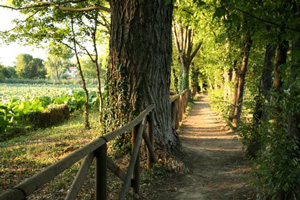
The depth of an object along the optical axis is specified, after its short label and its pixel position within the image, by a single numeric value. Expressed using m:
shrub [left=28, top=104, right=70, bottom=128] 12.07
